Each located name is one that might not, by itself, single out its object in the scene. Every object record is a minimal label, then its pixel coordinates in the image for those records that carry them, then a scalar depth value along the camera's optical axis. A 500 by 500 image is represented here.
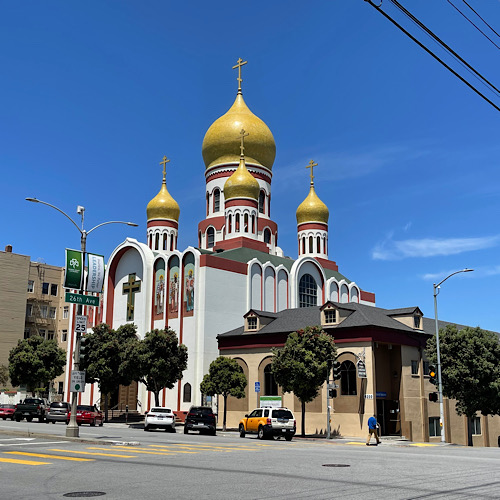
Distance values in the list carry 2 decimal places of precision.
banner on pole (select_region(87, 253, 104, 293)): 26.79
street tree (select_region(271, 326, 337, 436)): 37.81
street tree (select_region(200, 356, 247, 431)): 44.38
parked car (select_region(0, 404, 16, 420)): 48.09
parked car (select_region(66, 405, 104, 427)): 40.41
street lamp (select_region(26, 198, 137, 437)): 25.59
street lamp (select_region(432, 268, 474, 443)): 35.66
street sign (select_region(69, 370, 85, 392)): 26.23
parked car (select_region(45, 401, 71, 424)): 42.44
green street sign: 25.86
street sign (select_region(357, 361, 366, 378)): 39.38
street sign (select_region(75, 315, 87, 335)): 26.62
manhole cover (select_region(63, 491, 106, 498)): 11.11
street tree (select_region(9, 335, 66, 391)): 56.44
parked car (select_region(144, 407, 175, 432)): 38.38
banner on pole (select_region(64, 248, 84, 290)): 26.28
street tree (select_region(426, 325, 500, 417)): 40.06
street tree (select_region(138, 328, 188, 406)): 46.72
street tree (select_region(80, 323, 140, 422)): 48.94
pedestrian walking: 30.78
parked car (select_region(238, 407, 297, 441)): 32.44
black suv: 36.25
